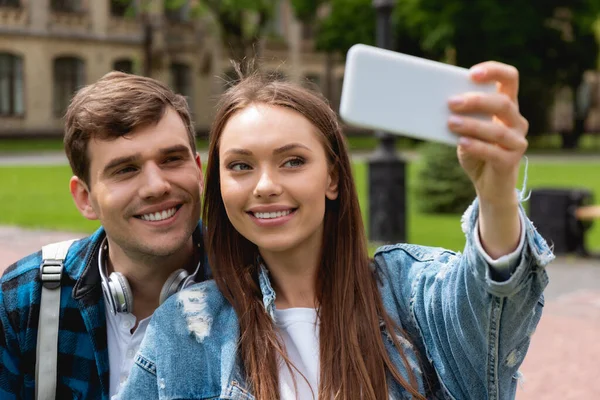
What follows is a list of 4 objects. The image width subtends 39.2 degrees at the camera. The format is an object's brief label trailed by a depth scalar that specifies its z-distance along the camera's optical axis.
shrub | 12.91
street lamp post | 9.43
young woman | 1.86
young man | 2.42
